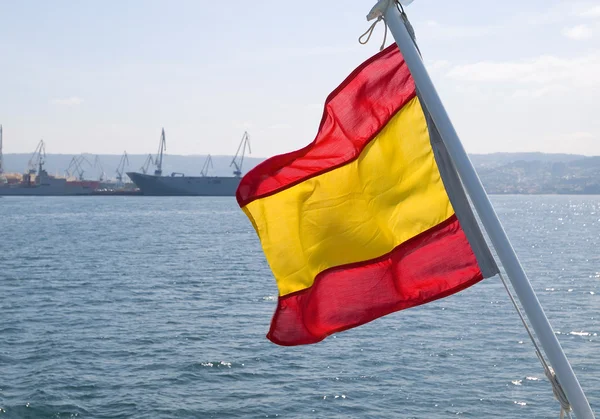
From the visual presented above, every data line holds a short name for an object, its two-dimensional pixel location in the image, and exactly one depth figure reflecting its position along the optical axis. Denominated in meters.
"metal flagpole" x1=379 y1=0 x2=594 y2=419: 3.97
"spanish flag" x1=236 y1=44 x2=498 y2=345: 5.29
